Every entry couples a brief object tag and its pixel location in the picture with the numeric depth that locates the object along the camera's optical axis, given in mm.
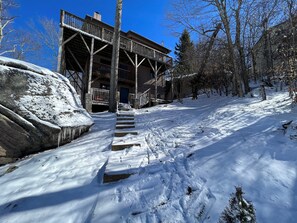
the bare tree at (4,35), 14750
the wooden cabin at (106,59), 10609
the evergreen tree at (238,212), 1359
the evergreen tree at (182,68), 16173
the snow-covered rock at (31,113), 3674
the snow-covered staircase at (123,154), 2500
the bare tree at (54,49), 19670
